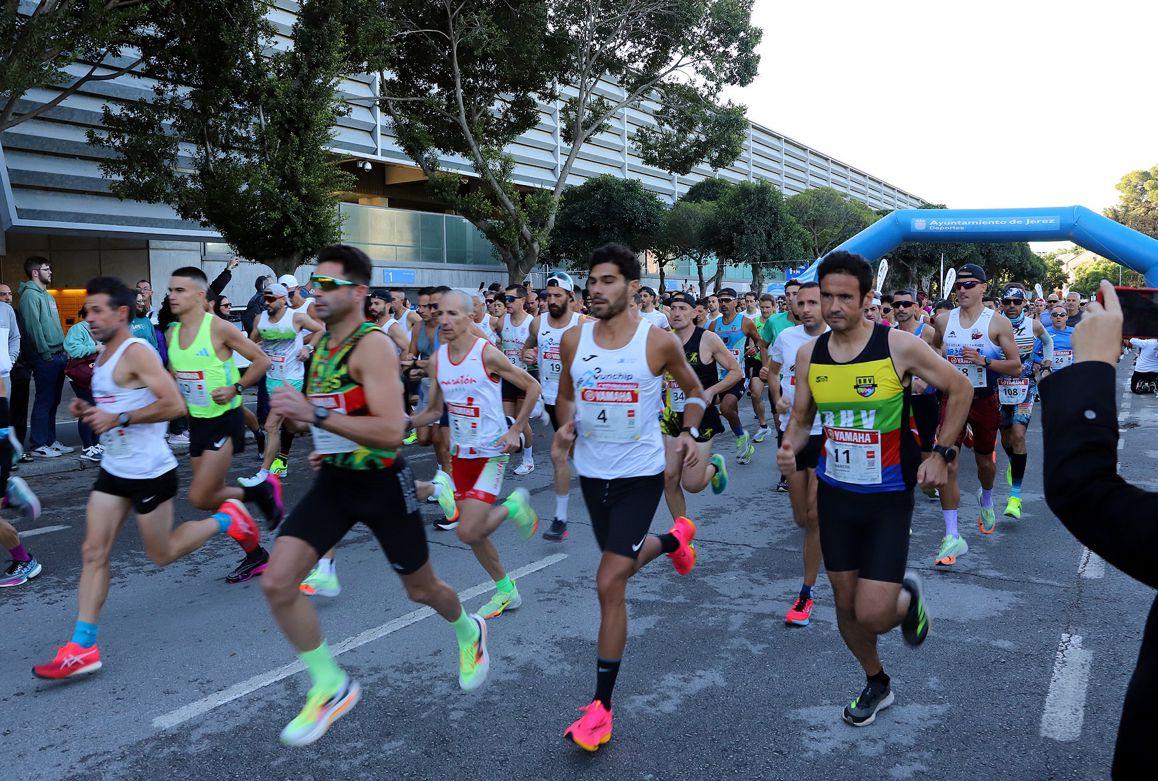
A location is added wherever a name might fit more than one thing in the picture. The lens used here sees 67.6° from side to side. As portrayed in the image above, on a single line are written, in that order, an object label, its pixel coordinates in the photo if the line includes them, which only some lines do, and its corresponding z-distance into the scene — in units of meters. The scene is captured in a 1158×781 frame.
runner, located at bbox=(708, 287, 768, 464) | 10.09
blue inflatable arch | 18.34
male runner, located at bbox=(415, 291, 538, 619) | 4.91
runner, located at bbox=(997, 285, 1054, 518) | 7.70
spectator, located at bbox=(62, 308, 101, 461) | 10.05
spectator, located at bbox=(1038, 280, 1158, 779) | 1.32
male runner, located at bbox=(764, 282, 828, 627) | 4.94
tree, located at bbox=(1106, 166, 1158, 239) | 82.94
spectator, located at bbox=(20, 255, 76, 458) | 10.07
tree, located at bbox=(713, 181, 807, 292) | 40.91
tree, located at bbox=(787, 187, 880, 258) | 57.16
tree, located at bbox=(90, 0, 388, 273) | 14.64
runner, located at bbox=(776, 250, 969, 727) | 3.64
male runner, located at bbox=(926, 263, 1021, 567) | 6.96
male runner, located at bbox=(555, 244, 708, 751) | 3.87
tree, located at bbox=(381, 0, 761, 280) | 20.39
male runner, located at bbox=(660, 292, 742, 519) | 5.81
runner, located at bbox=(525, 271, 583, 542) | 8.12
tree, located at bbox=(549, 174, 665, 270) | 36.09
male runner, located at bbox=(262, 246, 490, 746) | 3.38
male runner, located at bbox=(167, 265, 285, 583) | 5.49
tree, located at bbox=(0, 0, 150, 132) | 10.96
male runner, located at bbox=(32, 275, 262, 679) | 4.48
